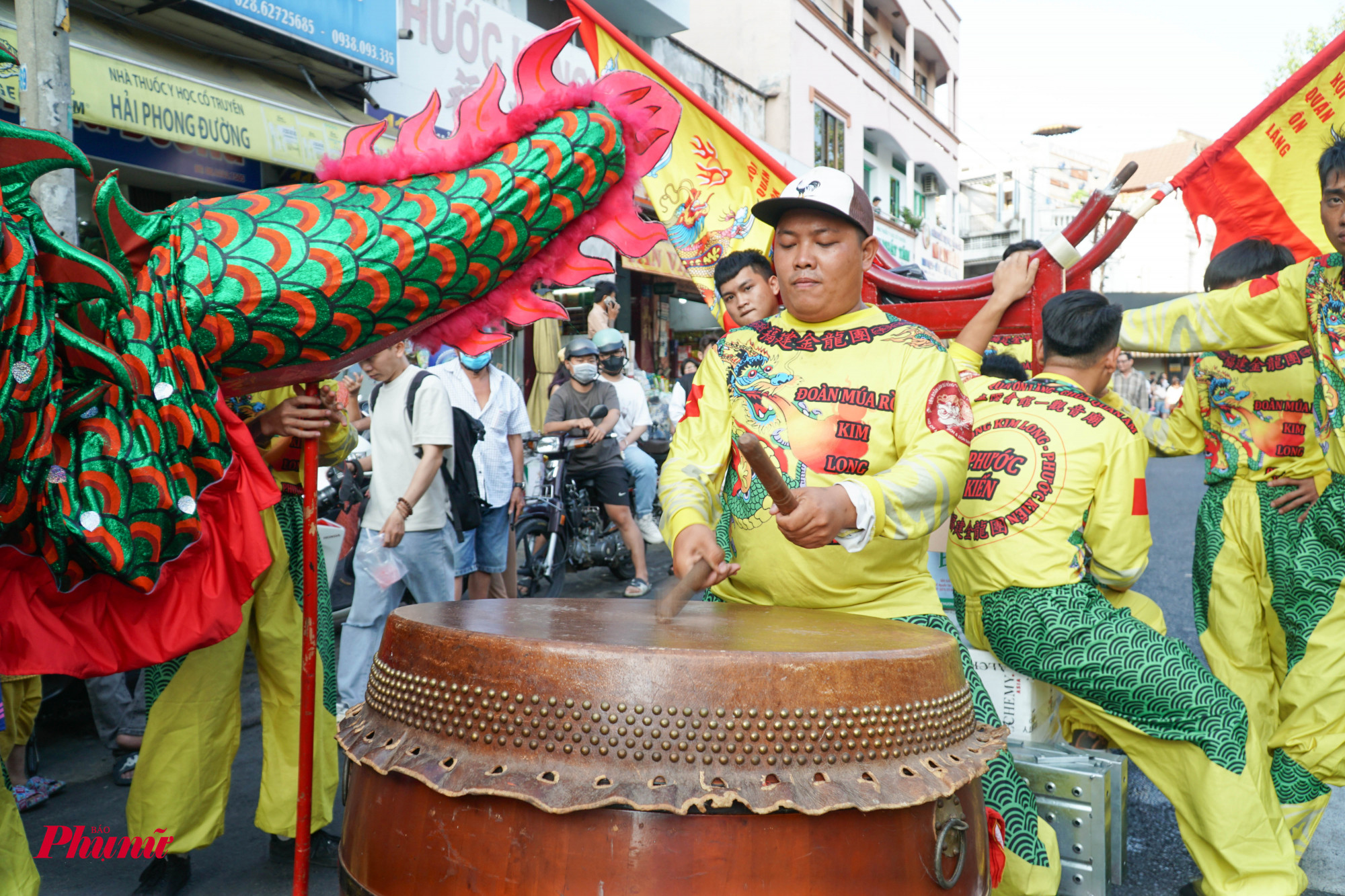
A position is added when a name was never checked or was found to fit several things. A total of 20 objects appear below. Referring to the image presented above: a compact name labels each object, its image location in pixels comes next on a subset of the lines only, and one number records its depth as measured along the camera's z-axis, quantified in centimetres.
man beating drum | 205
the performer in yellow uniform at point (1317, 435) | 278
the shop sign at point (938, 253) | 2261
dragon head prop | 158
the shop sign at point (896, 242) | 1947
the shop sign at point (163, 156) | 598
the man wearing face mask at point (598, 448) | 668
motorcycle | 623
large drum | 125
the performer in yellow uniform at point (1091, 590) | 235
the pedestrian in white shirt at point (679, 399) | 877
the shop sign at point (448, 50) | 805
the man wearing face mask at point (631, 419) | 724
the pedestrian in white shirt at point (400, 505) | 402
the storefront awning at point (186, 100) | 518
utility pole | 285
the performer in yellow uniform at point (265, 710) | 258
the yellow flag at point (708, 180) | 343
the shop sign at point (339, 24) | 646
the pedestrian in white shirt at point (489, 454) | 512
